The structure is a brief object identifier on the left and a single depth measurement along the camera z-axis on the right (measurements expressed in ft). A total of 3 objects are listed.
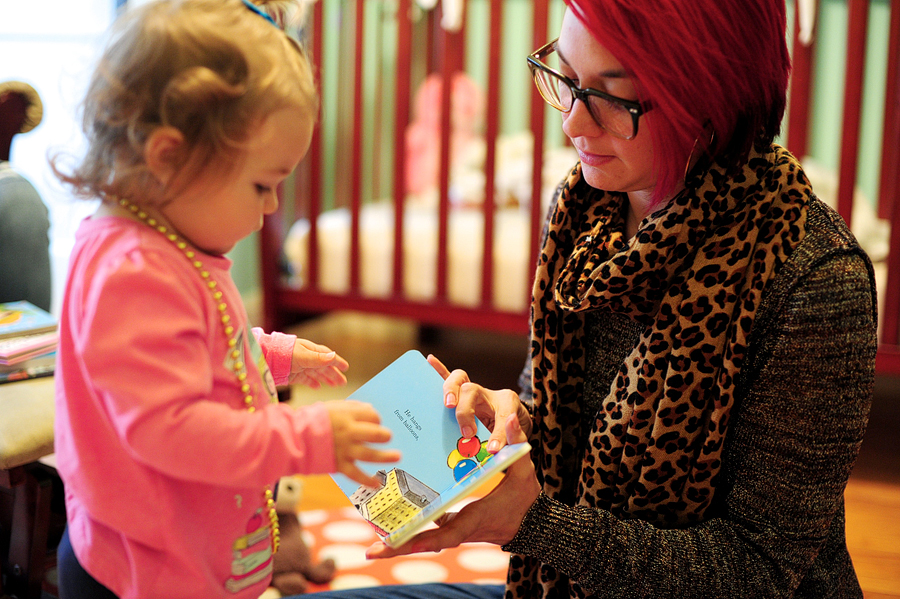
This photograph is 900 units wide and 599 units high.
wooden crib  6.96
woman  2.59
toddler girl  1.90
